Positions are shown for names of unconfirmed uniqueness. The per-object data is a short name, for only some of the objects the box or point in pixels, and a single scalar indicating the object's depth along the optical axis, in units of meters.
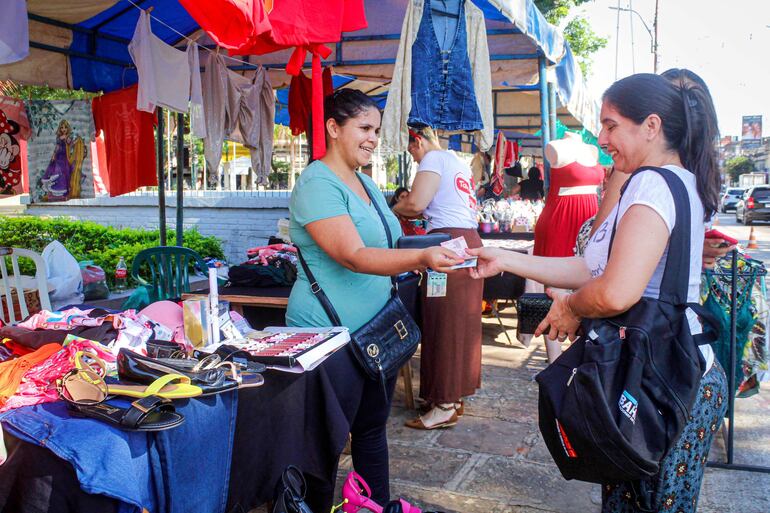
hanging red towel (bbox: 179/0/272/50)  2.43
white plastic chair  4.27
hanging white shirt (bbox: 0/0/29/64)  3.02
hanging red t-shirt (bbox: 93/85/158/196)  5.17
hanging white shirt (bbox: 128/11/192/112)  4.39
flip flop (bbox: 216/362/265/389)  1.96
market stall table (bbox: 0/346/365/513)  1.54
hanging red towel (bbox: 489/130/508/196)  12.19
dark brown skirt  4.38
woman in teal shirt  2.33
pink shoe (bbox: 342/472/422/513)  2.21
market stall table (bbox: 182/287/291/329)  4.06
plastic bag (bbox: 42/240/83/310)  4.74
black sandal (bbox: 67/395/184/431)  1.62
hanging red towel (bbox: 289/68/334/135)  6.07
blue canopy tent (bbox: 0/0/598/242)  4.58
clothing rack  3.53
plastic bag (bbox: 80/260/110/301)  5.93
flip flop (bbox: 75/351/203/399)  1.74
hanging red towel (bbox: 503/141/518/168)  14.23
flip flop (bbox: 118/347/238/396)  1.84
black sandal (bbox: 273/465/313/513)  1.93
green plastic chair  4.86
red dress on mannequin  5.38
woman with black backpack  1.62
